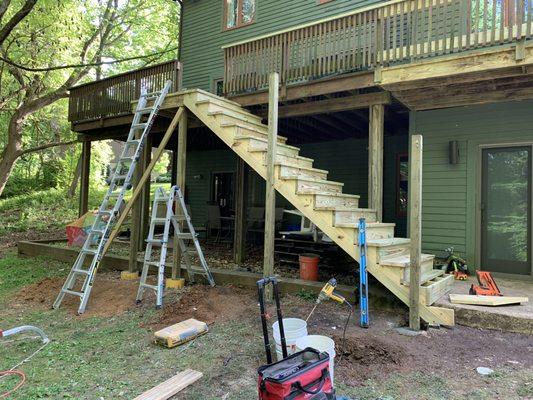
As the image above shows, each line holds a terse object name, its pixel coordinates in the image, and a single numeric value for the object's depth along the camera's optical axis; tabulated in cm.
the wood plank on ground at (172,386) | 283
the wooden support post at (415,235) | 411
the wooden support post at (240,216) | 769
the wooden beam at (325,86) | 562
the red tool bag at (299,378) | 217
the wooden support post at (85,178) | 1020
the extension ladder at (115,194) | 529
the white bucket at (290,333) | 334
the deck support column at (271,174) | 506
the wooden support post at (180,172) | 621
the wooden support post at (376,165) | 562
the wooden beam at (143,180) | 606
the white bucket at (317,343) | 297
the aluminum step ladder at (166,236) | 521
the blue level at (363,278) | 423
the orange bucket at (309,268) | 586
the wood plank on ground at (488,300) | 431
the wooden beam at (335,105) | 583
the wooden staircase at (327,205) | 430
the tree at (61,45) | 1005
